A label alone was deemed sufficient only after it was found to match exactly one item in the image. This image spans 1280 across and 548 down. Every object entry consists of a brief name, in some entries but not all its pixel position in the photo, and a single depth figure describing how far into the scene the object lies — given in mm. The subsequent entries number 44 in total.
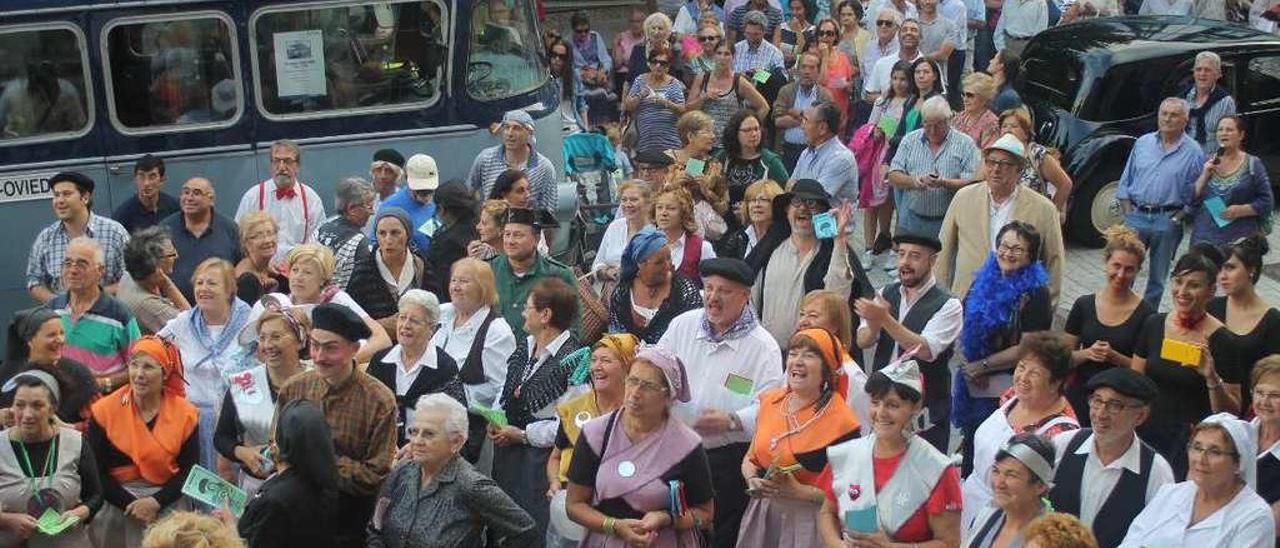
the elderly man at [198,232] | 10938
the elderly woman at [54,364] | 8164
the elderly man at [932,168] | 12266
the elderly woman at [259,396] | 7812
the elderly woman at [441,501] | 6832
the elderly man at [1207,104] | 13367
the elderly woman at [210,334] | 8578
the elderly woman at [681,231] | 10016
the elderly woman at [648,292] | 9117
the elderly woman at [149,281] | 9641
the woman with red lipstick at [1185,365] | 8328
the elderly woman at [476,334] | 8547
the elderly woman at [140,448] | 7703
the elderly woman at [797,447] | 7371
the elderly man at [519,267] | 9461
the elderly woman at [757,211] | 10156
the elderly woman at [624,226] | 10383
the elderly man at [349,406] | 7453
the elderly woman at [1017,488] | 6473
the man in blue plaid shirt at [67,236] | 10594
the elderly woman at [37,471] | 7398
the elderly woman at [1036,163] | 11781
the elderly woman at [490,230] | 10078
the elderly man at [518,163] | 12109
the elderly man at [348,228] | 10281
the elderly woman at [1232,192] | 11477
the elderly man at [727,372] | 8000
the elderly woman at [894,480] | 6805
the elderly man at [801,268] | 9531
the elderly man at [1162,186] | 11828
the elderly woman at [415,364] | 8211
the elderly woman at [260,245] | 10211
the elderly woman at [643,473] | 6988
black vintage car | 14539
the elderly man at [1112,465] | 7008
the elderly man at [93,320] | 8984
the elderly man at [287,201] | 11664
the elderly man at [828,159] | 11977
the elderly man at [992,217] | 9859
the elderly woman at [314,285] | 9250
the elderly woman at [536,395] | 8070
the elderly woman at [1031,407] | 7391
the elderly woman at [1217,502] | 6629
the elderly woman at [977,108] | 13094
